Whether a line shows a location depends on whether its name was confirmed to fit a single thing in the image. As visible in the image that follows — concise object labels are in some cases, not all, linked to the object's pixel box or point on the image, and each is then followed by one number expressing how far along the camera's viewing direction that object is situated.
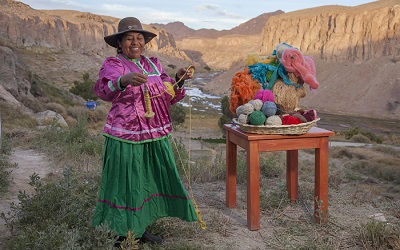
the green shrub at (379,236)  3.25
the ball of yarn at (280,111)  3.84
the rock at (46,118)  13.01
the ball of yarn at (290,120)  3.65
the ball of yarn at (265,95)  3.74
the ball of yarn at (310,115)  3.87
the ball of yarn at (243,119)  3.68
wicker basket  3.58
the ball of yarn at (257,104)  3.68
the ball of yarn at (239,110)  3.72
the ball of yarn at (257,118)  3.59
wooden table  3.64
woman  3.00
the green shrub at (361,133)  23.59
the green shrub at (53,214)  2.94
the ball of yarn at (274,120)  3.60
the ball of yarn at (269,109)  3.63
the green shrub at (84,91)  29.00
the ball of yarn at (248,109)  3.66
